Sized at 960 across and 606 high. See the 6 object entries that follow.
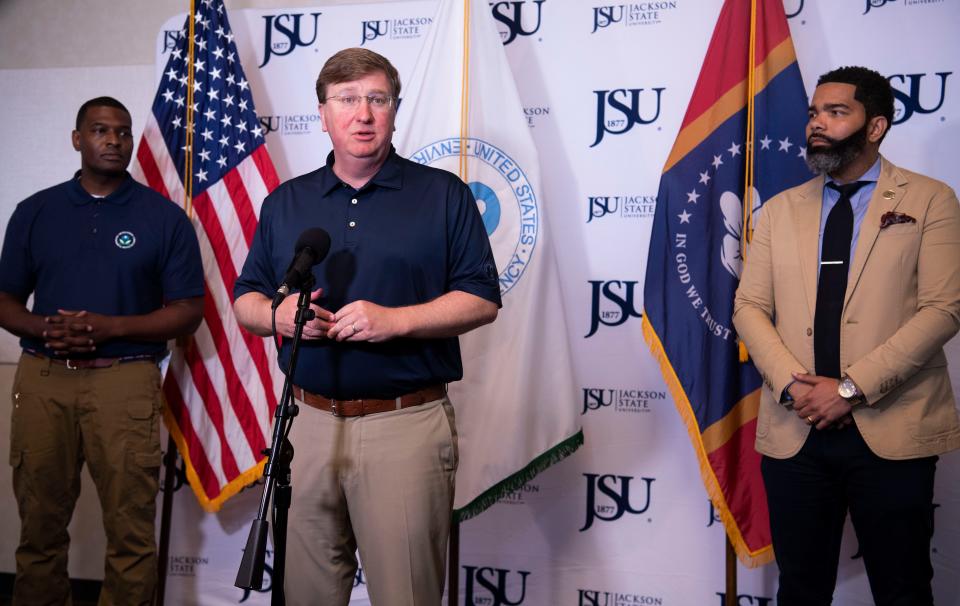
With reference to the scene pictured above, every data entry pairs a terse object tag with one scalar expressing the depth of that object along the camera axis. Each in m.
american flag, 3.13
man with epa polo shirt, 2.79
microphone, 1.56
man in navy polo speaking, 1.84
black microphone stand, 1.48
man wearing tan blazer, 2.14
